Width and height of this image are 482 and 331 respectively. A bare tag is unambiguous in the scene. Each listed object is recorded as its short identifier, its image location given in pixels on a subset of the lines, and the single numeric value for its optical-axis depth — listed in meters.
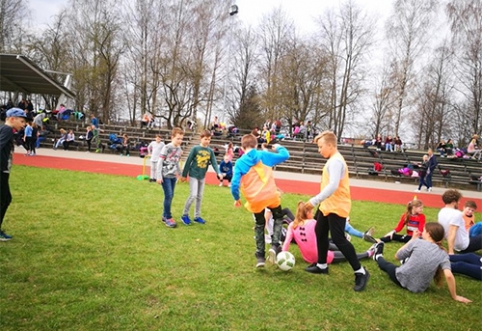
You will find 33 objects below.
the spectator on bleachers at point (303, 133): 29.81
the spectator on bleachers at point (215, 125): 30.47
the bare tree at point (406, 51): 30.45
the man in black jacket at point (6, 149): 4.65
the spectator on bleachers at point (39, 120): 25.48
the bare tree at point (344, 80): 35.47
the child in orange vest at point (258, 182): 4.78
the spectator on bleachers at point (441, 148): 26.25
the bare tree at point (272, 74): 36.03
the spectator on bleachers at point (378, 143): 27.56
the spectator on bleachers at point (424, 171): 17.95
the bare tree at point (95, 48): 34.38
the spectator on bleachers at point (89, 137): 25.05
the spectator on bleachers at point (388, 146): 27.33
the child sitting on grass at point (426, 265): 4.05
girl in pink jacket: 4.91
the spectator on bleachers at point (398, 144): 27.19
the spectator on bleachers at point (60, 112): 28.41
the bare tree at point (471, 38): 24.70
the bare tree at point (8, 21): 26.86
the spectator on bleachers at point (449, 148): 25.95
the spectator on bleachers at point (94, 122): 27.88
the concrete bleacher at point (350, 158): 23.00
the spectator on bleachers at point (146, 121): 30.11
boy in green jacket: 6.91
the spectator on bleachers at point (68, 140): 25.00
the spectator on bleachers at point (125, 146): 25.53
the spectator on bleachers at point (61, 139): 24.94
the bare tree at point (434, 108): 31.50
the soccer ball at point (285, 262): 4.52
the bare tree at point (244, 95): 47.16
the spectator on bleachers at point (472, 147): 24.63
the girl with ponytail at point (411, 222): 6.41
